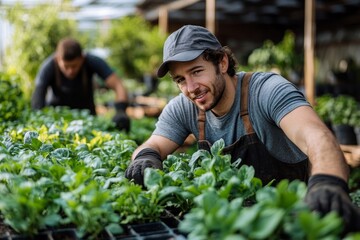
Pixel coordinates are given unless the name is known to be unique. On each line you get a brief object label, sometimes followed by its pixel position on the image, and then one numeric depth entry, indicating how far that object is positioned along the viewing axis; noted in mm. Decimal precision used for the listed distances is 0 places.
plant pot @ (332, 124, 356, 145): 5246
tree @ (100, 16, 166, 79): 11109
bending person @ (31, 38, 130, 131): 4898
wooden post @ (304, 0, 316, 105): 6336
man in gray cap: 2234
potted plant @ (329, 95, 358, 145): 5262
